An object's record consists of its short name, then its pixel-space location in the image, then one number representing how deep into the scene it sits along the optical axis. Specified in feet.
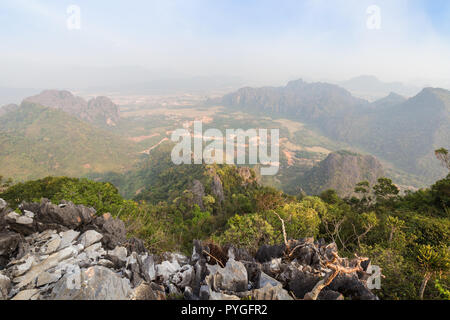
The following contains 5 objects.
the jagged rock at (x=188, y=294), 20.86
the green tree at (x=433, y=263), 20.48
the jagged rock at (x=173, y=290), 21.91
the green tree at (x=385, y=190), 98.22
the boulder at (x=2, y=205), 30.54
